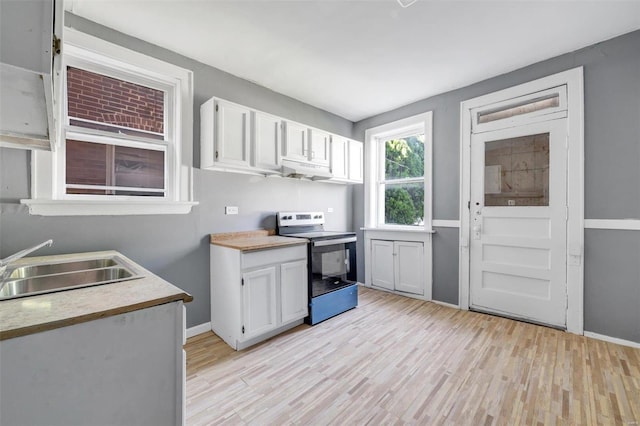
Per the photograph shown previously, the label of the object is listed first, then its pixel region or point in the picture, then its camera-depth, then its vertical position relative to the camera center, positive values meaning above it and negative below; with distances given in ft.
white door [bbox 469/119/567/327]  8.90 -0.34
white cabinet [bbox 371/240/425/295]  11.98 -2.50
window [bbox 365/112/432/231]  12.11 +1.83
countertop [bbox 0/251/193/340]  2.75 -1.10
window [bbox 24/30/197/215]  6.86 +2.11
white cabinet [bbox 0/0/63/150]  2.33 +1.42
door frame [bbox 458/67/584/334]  8.45 +0.72
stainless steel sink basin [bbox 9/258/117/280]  5.12 -1.16
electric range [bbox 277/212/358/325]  9.54 -2.06
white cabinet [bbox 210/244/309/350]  7.85 -2.51
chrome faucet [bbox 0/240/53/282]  3.56 -0.64
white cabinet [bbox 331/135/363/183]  12.00 +2.43
